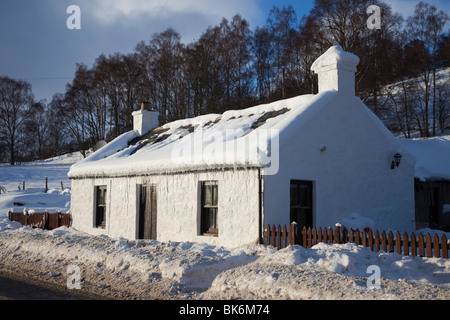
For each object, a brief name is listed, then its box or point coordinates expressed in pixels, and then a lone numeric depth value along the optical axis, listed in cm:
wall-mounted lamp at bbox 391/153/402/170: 1285
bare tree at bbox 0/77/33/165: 4870
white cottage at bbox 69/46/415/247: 1030
